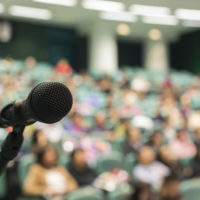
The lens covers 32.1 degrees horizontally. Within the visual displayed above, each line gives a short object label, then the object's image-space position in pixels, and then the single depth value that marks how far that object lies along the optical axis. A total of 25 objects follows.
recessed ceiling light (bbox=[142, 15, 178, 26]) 7.73
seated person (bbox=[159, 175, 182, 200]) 2.15
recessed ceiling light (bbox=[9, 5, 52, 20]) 7.60
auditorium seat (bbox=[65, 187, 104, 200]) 1.88
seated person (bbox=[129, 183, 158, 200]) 2.03
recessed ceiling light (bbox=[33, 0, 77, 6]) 6.37
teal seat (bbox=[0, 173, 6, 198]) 2.29
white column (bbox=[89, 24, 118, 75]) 8.99
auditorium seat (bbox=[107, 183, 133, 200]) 2.04
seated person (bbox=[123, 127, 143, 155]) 3.42
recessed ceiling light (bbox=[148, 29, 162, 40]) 9.57
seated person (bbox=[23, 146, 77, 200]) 2.39
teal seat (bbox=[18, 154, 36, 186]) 2.53
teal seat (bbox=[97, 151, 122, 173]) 2.89
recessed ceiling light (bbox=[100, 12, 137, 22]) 7.61
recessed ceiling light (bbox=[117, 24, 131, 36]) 8.94
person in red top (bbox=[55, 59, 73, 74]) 6.38
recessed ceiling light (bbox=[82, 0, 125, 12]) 5.88
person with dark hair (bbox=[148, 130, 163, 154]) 3.45
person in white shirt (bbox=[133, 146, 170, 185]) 2.85
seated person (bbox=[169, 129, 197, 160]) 3.79
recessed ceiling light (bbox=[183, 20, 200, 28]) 7.76
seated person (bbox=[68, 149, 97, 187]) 2.68
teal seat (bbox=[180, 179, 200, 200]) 2.27
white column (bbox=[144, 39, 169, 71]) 10.20
